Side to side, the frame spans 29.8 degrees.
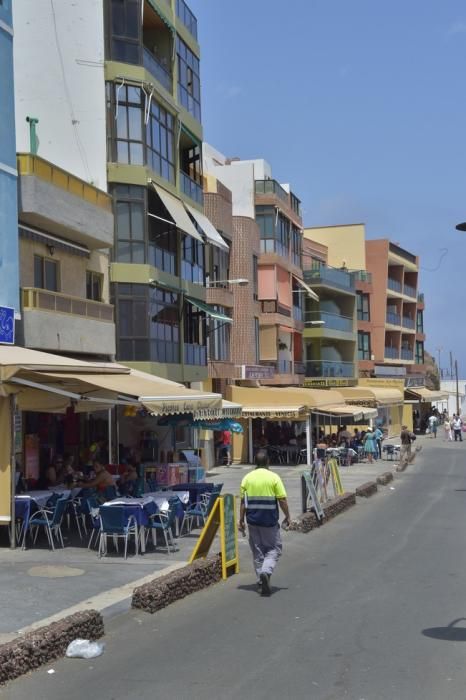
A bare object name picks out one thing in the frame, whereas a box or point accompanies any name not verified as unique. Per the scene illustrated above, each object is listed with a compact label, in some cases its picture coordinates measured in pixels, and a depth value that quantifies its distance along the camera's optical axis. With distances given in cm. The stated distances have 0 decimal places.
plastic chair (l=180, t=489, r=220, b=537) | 1576
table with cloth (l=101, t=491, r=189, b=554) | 1329
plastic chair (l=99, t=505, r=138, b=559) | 1325
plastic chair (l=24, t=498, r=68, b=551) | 1383
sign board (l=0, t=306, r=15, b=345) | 1822
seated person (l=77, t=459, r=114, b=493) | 1638
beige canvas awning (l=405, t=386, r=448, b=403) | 7181
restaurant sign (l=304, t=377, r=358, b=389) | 5266
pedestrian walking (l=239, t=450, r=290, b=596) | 1052
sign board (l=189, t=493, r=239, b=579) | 1150
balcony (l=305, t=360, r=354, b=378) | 5338
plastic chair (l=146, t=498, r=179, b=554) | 1368
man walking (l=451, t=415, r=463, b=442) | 5891
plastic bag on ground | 771
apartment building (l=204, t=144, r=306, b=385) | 3962
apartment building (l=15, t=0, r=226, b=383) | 2589
